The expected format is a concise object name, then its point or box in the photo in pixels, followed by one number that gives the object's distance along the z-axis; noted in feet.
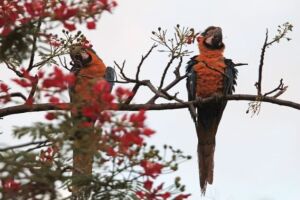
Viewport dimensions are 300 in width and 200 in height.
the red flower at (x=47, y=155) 27.62
